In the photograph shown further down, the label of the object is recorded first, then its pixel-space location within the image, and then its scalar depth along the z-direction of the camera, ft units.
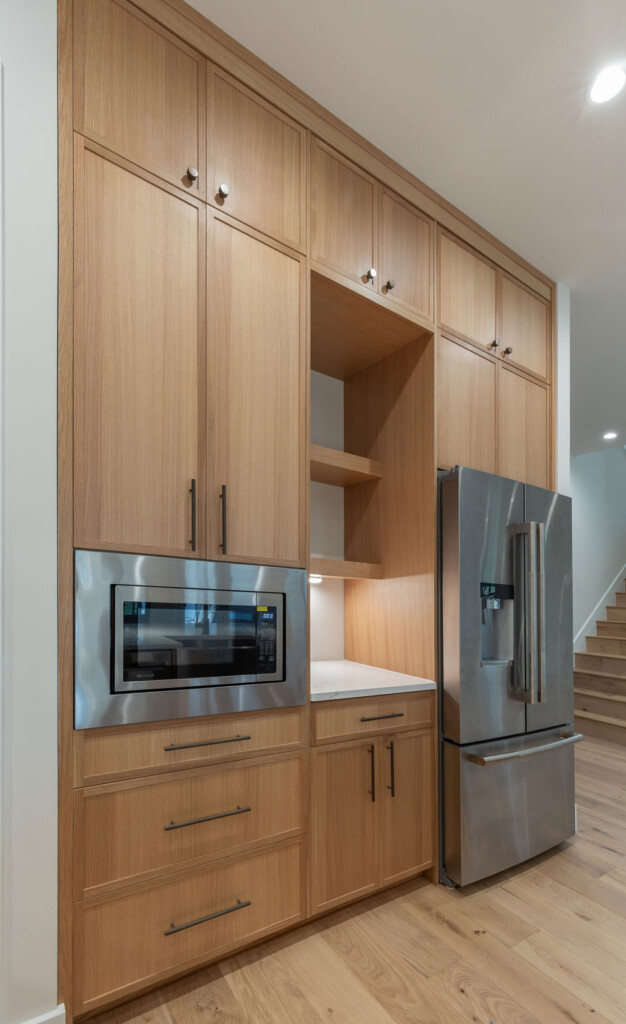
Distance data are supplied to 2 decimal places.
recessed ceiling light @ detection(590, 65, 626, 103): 6.15
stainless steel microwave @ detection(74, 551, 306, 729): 4.78
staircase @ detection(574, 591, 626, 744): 15.49
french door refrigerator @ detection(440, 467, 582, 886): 7.24
